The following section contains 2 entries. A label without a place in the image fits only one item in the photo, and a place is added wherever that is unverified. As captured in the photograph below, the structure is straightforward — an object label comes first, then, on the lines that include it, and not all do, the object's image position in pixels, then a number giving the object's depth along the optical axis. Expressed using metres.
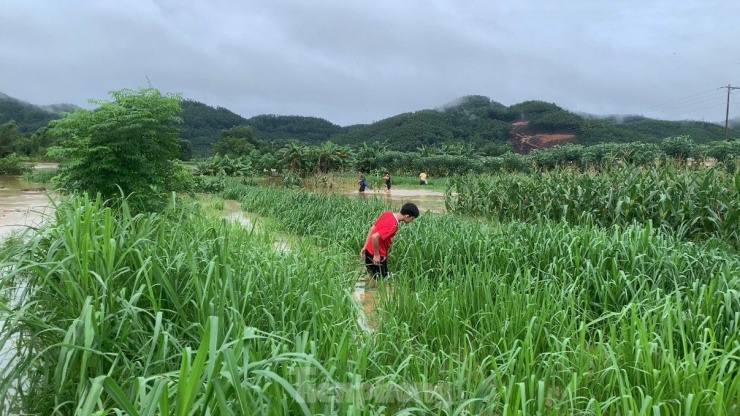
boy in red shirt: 5.72
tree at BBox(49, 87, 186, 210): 7.66
